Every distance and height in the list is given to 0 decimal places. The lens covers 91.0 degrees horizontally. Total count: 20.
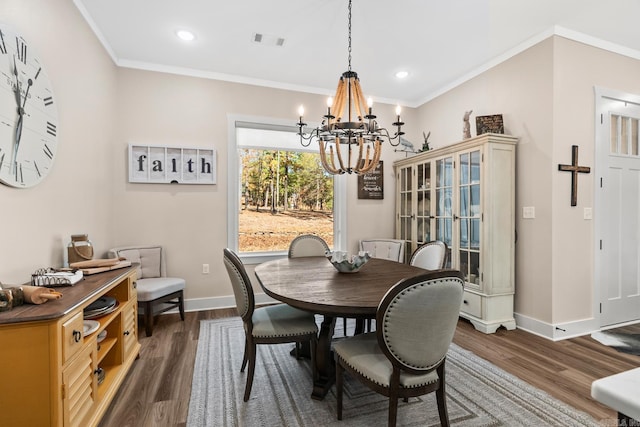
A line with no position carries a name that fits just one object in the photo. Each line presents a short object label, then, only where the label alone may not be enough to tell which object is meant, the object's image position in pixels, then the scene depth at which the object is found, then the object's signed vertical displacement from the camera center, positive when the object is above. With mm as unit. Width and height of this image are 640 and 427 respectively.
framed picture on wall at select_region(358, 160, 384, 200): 4410 +373
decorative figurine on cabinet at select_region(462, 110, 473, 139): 3471 +936
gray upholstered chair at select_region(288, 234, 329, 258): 3301 -375
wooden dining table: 1631 -475
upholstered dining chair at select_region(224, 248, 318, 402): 1957 -745
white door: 3076 +35
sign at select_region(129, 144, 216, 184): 3504 +541
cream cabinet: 3080 -90
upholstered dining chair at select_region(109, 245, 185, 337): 2977 -721
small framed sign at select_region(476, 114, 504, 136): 3262 +905
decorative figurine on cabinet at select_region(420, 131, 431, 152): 4140 +899
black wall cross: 2943 +353
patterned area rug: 1772 -1181
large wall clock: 1656 +570
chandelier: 2186 +577
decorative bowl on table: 2340 -389
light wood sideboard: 1247 -651
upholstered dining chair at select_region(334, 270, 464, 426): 1394 -569
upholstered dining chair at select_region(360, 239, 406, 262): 4102 -492
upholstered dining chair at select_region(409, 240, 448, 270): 2672 -395
